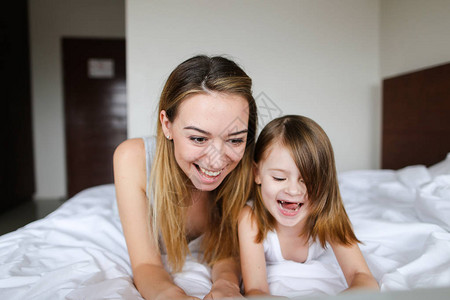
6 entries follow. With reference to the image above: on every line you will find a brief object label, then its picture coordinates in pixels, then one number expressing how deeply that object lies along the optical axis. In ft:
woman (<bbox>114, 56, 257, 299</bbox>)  2.08
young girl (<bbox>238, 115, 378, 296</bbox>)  2.22
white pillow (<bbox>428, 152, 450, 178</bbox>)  3.51
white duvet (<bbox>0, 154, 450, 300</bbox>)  2.01
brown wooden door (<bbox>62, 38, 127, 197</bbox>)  11.16
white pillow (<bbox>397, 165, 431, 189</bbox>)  3.72
